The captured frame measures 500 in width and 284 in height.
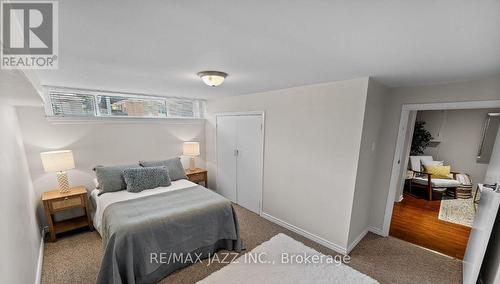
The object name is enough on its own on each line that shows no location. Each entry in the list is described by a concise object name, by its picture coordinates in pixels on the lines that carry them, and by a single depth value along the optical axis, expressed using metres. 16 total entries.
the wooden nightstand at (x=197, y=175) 3.79
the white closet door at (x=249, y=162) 3.29
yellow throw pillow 4.41
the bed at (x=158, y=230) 1.77
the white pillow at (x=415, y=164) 4.54
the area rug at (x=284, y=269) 1.98
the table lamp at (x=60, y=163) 2.48
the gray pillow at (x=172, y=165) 3.24
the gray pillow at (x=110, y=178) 2.72
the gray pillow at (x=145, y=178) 2.75
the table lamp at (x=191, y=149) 3.84
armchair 4.16
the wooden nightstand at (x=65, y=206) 2.46
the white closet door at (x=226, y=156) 3.74
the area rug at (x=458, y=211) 3.28
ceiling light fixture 1.93
